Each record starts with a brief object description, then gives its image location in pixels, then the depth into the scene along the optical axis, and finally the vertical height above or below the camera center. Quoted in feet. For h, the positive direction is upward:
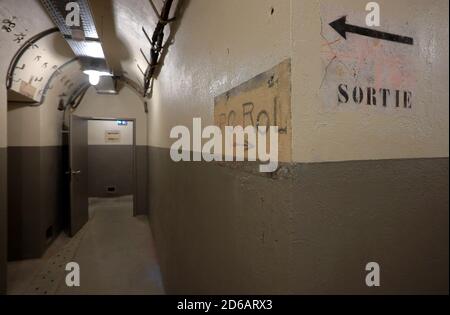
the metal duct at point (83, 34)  5.82 +3.50
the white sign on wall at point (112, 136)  20.89 +1.64
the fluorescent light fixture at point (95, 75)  10.07 +3.28
